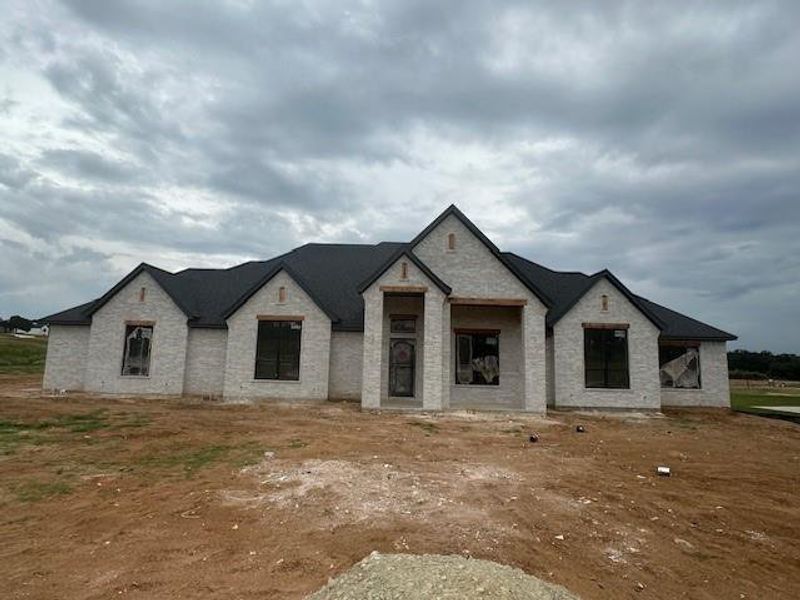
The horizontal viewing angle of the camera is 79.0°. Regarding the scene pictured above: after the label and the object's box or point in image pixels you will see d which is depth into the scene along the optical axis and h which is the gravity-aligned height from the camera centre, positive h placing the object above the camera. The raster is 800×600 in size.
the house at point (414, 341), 18.77 +0.90
